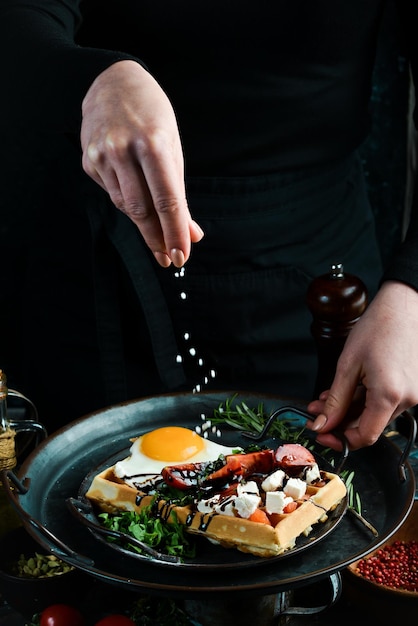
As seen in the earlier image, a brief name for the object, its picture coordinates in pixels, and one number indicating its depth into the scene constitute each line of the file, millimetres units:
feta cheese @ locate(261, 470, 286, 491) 1229
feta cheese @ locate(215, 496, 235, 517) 1171
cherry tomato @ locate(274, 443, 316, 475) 1282
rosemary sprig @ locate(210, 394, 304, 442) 1513
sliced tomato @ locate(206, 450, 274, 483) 1257
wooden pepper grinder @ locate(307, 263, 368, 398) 1495
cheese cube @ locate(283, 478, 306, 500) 1220
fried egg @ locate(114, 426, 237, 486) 1345
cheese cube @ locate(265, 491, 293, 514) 1181
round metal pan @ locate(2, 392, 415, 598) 1099
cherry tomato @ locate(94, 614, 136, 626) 1126
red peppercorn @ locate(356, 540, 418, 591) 1205
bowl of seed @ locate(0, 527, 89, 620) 1175
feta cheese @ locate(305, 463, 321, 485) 1269
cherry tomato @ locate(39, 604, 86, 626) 1127
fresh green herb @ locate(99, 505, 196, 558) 1161
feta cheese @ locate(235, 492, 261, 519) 1166
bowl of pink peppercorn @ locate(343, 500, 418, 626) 1123
